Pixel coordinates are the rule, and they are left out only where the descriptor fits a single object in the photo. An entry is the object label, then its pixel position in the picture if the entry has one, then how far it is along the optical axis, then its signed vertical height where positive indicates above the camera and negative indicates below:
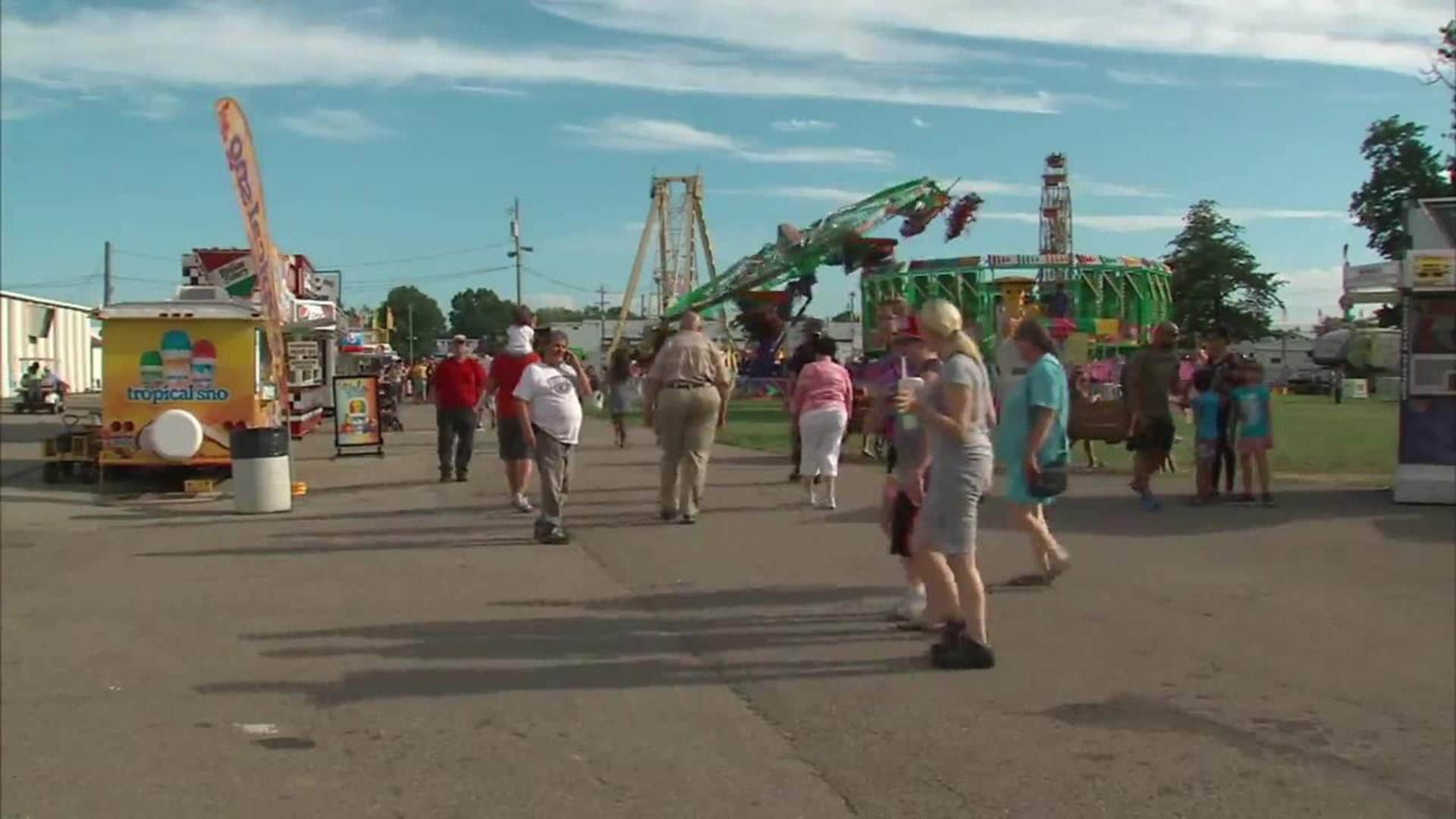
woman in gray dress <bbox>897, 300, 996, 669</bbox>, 6.65 -0.61
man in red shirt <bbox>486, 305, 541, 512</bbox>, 12.77 -0.43
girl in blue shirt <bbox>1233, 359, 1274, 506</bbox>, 12.62 -0.60
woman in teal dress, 7.70 -0.38
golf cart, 39.22 -1.00
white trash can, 13.30 -1.11
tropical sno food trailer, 15.31 -0.19
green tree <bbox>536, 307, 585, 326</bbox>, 95.66 +3.20
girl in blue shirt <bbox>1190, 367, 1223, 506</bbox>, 12.86 -0.73
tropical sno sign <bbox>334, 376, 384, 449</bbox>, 19.91 -0.77
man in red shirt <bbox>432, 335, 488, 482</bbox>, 15.92 -0.51
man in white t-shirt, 10.75 -0.53
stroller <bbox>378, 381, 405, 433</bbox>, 27.11 -1.05
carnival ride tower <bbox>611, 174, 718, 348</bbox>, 62.62 +5.47
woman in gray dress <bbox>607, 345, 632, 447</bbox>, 22.22 -0.58
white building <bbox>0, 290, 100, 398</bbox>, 48.00 +0.61
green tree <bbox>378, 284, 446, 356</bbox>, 91.44 +2.64
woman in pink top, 12.34 -0.48
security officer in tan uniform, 11.66 -0.40
